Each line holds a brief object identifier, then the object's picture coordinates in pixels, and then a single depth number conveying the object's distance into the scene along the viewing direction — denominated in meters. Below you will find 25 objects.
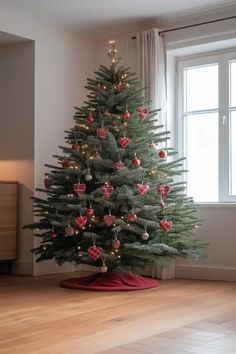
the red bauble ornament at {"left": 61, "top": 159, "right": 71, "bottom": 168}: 4.67
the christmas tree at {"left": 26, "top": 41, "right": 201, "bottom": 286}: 4.43
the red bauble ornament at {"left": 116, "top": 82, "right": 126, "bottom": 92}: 4.74
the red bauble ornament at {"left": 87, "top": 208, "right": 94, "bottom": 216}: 4.41
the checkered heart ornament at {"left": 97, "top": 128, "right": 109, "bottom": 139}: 4.51
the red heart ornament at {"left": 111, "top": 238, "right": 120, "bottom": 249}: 4.33
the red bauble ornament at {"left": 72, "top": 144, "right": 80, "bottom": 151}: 4.66
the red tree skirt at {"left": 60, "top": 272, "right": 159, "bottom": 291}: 4.45
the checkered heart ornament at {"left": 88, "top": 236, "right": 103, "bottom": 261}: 4.31
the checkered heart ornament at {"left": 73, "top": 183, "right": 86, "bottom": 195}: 4.46
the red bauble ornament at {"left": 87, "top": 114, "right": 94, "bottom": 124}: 4.65
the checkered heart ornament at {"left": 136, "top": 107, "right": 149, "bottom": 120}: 4.72
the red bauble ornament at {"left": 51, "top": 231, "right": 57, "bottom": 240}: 4.64
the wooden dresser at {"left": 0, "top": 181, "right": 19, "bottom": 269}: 5.37
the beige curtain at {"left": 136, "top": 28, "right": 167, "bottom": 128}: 5.33
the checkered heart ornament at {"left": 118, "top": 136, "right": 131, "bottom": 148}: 4.55
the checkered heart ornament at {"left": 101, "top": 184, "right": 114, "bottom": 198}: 4.39
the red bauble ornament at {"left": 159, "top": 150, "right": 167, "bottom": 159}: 4.71
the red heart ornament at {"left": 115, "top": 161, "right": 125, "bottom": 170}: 4.45
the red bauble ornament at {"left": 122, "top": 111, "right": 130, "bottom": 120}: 4.65
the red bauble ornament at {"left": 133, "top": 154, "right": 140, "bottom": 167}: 4.52
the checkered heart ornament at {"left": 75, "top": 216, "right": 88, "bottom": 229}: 4.37
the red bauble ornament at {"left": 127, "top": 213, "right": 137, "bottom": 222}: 4.39
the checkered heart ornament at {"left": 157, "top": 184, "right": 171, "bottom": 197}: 4.56
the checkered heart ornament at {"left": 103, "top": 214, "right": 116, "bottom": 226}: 4.35
